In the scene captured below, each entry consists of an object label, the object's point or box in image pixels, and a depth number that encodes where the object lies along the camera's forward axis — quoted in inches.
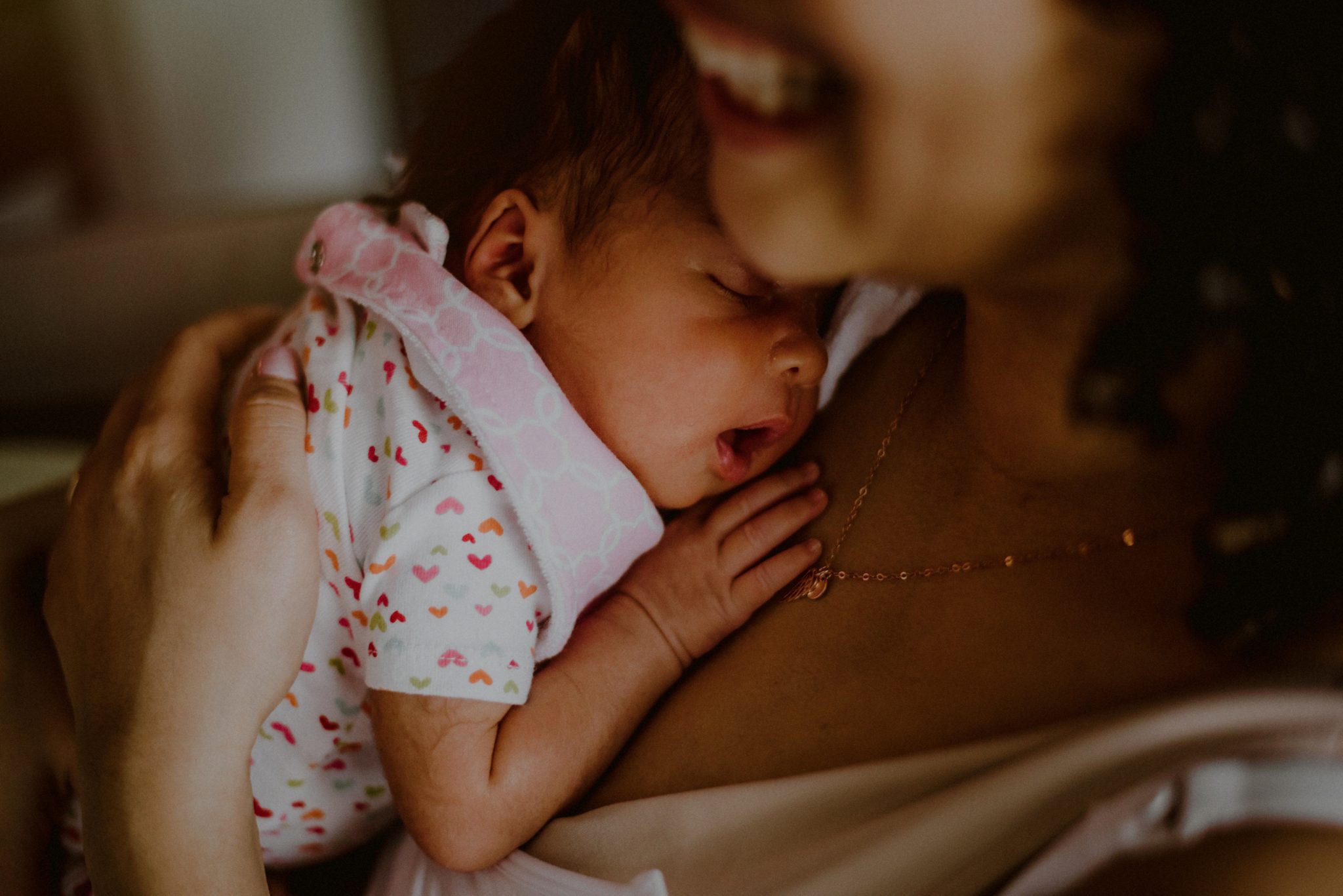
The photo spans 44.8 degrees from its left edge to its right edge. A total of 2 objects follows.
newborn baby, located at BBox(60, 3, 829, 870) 16.5
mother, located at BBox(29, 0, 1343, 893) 13.5
